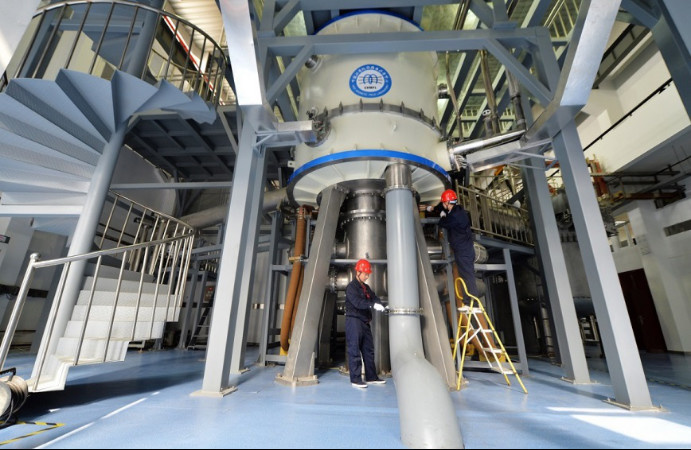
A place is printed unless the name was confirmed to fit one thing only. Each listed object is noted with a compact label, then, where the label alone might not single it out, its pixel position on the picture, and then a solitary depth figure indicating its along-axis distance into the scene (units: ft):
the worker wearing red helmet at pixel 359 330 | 10.91
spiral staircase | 9.07
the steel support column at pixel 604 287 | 8.11
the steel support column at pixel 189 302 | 22.53
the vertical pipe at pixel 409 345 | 5.31
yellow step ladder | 10.39
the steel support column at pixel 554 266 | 11.39
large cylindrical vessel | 12.89
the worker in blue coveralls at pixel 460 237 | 13.06
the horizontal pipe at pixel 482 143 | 12.34
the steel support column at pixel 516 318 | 12.96
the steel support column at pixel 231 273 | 9.04
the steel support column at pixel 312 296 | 10.85
